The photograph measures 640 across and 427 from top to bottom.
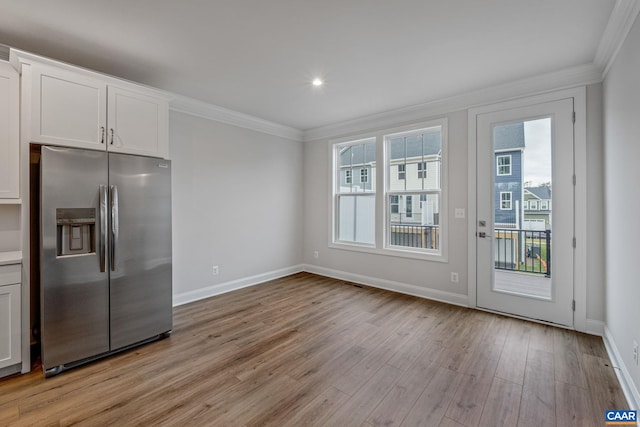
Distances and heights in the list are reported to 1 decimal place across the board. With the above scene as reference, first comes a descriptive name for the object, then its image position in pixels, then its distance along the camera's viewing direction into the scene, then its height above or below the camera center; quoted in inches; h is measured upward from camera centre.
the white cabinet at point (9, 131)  88.8 +26.2
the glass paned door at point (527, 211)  118.3 +0.8
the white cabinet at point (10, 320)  84.1 -31.8
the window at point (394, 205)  174.1 +5.0
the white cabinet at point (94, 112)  87.7 +35.2
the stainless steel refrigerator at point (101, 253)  87.3 -13.5
